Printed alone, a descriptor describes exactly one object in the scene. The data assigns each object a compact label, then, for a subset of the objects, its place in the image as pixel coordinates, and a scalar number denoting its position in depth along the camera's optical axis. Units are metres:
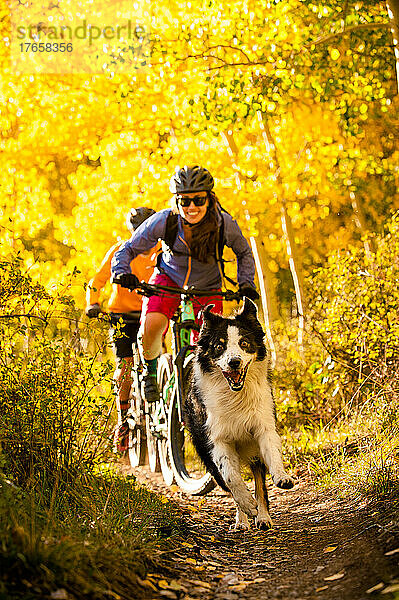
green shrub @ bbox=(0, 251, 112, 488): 7.92
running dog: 9.23
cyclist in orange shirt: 15.65
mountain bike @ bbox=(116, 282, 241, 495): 11.40
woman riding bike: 11.21
